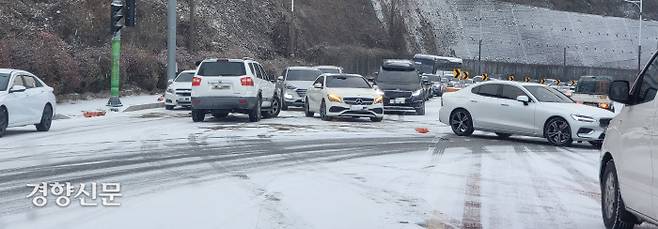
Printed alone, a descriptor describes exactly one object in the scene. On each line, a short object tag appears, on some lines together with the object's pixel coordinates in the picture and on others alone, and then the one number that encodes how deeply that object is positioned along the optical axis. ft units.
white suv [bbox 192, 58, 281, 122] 76.07
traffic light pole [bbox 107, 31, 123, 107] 96.47
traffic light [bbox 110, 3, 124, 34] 94.55
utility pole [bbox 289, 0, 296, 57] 232.73
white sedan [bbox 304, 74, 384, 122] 83.35
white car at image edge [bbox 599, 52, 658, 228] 22.65
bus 249.75
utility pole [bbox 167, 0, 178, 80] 116.78
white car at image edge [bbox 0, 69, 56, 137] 59.52
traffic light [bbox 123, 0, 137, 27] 94.99
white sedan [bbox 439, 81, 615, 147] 61.05
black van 100.78
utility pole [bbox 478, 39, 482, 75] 323.41
